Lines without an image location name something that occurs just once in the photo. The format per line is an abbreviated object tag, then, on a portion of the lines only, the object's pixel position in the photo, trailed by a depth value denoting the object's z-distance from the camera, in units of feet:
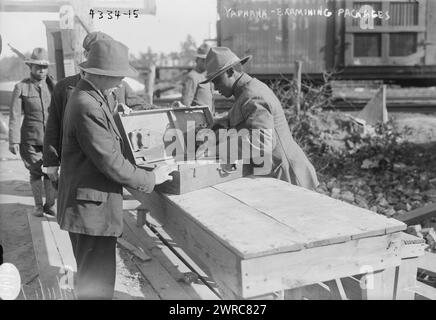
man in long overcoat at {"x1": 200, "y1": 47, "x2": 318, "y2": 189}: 11.35
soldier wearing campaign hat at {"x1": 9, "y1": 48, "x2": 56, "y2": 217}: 17.90
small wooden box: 10.70
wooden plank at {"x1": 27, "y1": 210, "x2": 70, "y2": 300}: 11.96
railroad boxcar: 38.91
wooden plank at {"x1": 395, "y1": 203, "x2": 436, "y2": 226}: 18.03
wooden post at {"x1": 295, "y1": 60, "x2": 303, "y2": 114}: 30.11
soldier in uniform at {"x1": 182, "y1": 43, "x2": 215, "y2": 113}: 19.33
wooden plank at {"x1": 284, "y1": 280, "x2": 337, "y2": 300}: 9.22
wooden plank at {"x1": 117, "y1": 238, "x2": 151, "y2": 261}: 13.62
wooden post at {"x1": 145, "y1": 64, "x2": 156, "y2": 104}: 36.52
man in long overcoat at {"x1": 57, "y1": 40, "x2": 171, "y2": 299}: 8.96
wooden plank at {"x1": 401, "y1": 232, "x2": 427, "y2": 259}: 9.52
